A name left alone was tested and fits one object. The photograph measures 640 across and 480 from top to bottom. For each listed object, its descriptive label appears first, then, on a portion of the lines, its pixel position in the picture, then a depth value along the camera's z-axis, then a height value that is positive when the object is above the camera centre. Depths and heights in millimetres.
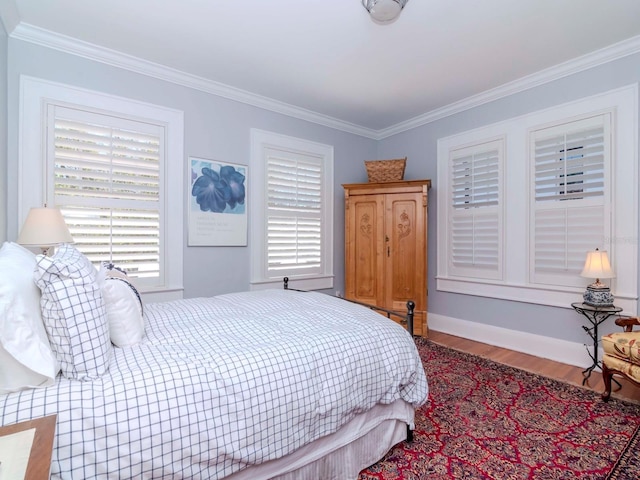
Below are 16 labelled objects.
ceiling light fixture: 2061 +1520
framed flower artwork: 3299 +376
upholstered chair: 2153 -797
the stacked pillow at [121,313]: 1384 -336
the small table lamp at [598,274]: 2650 -273
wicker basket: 4105 +908
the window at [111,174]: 2561 +555
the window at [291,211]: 3740 +348
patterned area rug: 1647 -1177
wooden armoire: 3842 -63
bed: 1000 -599
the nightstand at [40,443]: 664 -490
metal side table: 2658 -679
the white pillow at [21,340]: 984 -329
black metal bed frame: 2008 -500
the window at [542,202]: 2789 +395
